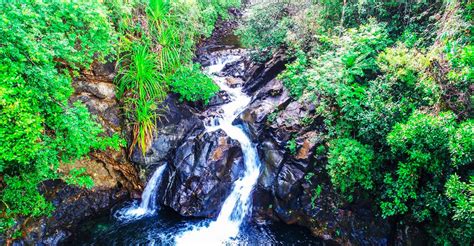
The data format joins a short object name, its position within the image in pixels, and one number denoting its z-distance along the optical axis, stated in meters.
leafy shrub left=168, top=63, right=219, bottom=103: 7.68
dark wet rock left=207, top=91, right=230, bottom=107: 9.05
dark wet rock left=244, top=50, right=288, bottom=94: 8.80
